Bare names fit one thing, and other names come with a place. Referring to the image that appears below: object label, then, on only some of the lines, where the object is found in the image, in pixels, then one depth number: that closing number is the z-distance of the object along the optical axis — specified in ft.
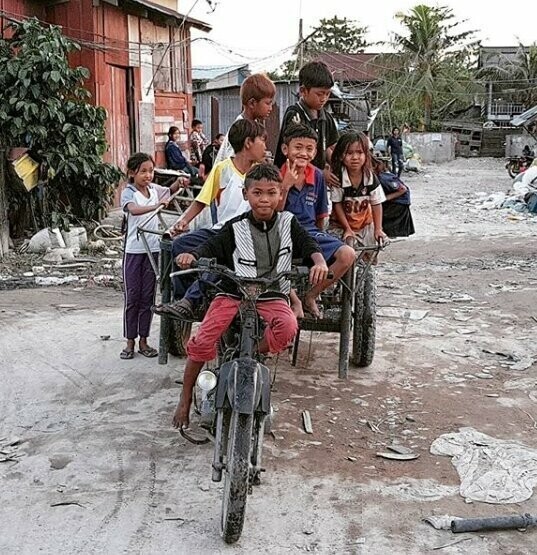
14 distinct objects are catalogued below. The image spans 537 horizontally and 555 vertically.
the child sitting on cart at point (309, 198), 15.15
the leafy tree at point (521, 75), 134.82
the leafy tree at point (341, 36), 187.11
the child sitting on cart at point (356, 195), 18.26
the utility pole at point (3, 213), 33.30
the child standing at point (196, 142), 56.18
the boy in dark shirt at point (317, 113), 17.92
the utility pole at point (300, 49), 79.42
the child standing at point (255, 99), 16.70
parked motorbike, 83.61
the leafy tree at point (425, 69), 134.31
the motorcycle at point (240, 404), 10.61
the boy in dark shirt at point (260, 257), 12.62
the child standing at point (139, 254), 18.97
